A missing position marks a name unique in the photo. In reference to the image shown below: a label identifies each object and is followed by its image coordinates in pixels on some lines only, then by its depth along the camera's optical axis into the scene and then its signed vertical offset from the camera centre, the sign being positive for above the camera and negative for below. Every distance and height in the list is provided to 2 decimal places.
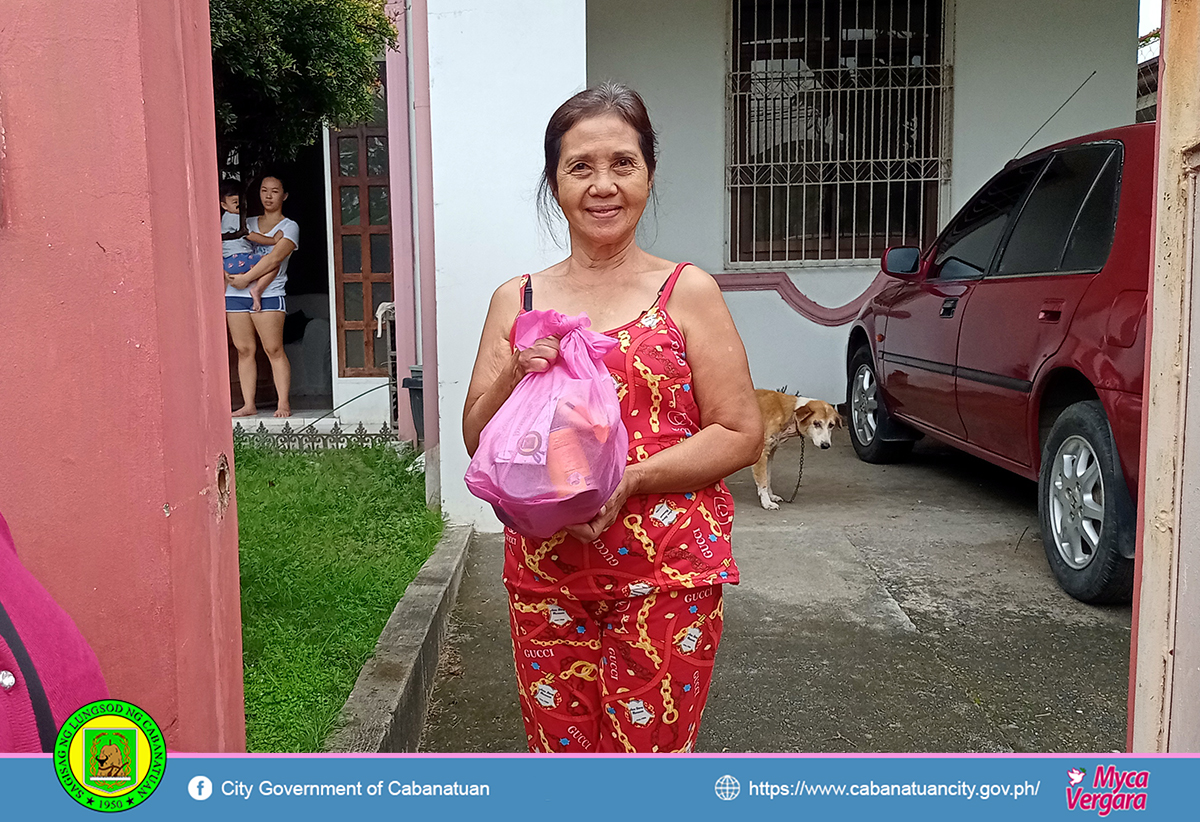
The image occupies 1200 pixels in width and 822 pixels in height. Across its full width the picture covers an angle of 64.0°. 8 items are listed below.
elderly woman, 1.81 -0.42
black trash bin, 6.19 -0.80
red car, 3.46 -0.30
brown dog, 5.38 -0.85
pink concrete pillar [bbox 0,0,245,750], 1.40 -0.07
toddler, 7.24 +0.25
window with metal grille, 7.62 +1.12
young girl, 7.19 -0.09
